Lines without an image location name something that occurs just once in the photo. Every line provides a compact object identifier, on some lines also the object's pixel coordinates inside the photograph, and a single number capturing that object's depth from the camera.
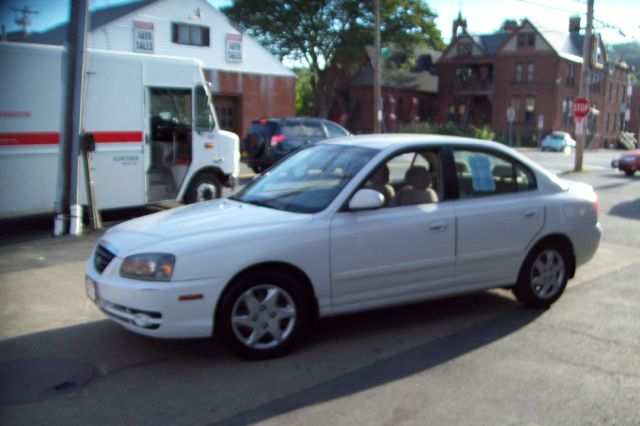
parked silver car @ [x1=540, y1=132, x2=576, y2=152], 46.88
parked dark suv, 18.12
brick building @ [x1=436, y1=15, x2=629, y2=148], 56.91
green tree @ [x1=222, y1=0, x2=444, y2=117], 45.81
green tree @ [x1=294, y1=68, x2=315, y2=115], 64.84
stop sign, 22.11
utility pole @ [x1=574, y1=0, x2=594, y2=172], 22.64
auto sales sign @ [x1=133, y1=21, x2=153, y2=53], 30.61
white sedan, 4.54
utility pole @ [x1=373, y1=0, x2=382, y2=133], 25.39
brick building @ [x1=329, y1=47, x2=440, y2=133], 61.16
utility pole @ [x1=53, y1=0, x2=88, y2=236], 9.50
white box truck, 9.36
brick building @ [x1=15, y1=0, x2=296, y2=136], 30.52
